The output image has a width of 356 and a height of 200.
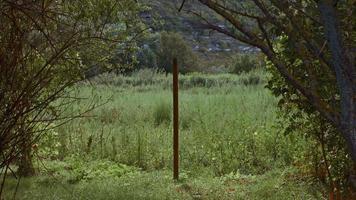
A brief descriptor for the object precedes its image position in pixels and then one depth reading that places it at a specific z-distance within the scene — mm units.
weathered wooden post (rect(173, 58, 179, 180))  7051
